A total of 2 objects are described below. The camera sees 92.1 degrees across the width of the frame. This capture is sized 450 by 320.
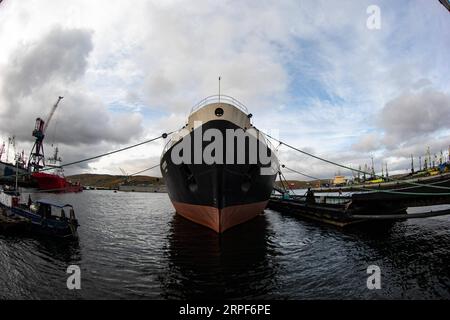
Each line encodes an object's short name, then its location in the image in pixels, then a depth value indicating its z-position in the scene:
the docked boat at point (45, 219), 13.83
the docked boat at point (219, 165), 12.45
